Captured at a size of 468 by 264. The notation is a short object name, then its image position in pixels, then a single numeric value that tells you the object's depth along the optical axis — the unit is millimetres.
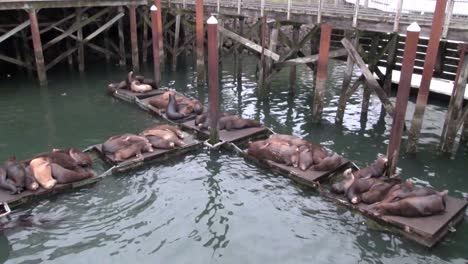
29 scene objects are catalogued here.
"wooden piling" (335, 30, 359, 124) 11664
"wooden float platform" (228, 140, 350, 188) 9125
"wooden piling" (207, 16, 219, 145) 10340
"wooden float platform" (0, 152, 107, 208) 8273
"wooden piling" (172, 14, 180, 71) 18656
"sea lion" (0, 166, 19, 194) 8477
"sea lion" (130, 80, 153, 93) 15648
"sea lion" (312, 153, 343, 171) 9484
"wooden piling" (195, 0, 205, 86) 14445
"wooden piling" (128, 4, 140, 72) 18141
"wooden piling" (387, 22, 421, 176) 8586
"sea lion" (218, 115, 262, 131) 12141
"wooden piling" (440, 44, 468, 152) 9625
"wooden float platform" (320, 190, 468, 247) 7203
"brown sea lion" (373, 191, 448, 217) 7609
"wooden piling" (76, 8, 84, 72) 17812
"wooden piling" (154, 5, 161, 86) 15961
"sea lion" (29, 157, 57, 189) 8773
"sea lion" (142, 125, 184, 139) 11430
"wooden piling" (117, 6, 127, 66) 19500
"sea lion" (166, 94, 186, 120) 13016
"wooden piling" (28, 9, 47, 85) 15378
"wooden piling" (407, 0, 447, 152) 8867
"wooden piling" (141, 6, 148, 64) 19844
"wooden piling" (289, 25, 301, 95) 16219
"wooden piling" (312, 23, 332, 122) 11500
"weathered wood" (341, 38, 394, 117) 11016
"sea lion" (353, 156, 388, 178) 8992
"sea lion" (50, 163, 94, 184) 8969
